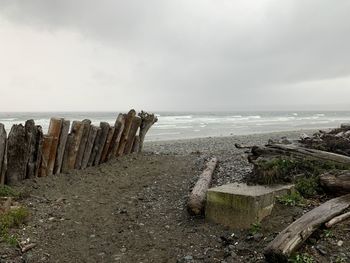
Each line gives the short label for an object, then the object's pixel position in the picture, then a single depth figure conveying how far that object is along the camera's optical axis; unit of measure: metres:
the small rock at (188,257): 4.82
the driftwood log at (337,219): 4.54
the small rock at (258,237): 4.85
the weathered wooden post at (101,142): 8.92
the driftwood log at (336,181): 5.34
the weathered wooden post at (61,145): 7.89
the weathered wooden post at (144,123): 10.68
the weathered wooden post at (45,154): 7.57
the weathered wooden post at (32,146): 7.14
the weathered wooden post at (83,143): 8.39
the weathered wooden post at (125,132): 9.81
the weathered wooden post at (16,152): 6.95
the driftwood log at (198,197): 5.93
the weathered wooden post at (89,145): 8.57
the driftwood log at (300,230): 4.05
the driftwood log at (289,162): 6.12
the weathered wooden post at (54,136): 7.73
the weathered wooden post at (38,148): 7.30
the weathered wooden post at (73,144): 8.19
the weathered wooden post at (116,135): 9.44
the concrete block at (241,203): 5.21
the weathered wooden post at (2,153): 6.71
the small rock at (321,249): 4.22
